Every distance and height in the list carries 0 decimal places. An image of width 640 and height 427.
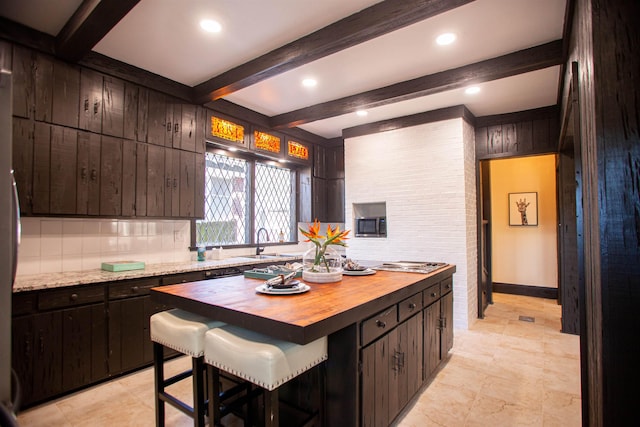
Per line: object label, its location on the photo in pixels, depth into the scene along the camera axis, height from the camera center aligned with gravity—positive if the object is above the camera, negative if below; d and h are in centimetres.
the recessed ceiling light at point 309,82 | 344 +151
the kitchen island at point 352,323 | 145 -54
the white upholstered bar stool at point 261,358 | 135 -63
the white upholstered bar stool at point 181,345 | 166 -69
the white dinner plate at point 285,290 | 183 -42
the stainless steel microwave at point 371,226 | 478 -11
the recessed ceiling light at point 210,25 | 241 +152
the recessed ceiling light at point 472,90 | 361 +149
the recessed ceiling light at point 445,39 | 260 +150
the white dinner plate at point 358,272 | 255 -44
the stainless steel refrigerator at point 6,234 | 109 -4
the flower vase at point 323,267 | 220 -36
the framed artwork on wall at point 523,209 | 570 +16
